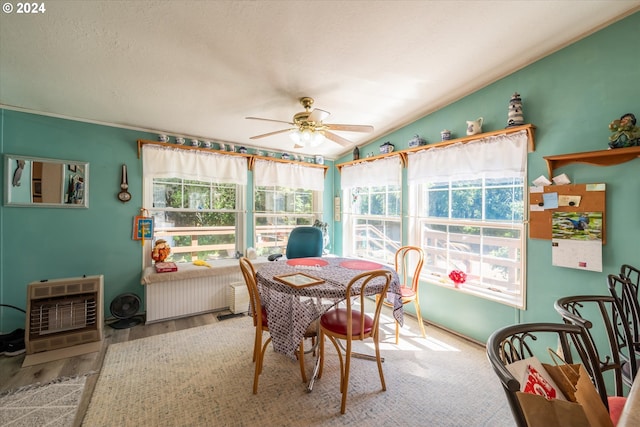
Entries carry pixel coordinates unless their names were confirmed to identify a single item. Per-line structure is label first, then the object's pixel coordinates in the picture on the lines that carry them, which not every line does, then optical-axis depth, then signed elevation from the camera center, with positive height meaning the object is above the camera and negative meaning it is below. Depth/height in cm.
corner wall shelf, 178 +40
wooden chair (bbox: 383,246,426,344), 266 -72
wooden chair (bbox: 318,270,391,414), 171 -78
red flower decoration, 279 -68
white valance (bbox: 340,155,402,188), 353 +56
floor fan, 291 -108
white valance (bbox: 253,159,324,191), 392 +57
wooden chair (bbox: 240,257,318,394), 190 -83
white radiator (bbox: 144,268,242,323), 305 -102
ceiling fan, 220 +72
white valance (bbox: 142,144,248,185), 315 +59
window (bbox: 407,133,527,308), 245 -1
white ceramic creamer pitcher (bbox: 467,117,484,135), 261 +84
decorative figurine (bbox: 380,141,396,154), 358 +87
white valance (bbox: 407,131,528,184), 236 +53
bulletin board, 194 +7
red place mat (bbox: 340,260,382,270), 243 -50
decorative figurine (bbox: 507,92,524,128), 230 +87
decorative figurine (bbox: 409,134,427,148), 316 +84
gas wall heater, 231 -97
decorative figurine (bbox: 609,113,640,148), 175 +53
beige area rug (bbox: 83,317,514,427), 168 -128
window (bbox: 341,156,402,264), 364 +5
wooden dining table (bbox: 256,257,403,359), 180 -64
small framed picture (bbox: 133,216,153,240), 313 -19
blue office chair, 339 -39
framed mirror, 259 +30
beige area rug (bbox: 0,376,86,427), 162 -126
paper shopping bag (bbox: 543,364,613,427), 62 -43
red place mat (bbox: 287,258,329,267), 255 -49
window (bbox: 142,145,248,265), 324 +15
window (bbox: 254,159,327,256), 400 +19
